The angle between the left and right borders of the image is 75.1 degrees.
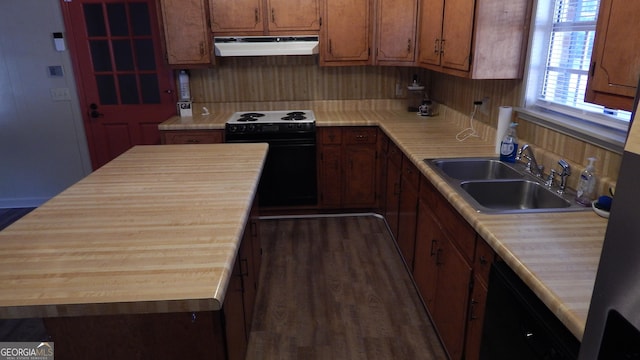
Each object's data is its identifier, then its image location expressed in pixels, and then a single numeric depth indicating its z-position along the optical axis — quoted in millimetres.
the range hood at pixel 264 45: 3531
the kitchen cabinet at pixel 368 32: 3504
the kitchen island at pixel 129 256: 1061
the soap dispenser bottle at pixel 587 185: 1697
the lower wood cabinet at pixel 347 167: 3637
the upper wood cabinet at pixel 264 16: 3523
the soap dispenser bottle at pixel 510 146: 2260
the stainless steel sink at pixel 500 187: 1784
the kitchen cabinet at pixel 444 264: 1744
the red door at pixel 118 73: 3801
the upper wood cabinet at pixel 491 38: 2311
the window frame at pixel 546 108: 1811
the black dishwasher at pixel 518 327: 1086
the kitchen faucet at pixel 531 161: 2086
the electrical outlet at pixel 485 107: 2812
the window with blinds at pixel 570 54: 1968
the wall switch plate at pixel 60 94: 3992
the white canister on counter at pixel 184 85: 3854
